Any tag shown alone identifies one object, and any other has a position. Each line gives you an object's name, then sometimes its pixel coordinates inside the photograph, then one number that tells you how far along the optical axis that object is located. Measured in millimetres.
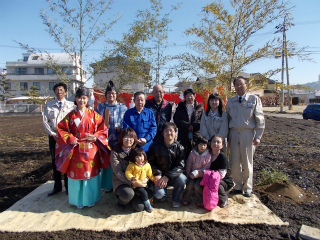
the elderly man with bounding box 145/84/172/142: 4129
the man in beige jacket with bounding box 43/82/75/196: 3959
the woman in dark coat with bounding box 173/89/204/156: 4215
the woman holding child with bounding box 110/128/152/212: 3383
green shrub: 4441
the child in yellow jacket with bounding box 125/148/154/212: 3393
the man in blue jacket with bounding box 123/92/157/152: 3762
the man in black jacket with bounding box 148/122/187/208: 3555
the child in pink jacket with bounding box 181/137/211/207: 3578
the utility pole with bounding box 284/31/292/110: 27728
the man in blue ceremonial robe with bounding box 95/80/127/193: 4039
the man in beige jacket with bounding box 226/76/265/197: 3775
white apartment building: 40594
